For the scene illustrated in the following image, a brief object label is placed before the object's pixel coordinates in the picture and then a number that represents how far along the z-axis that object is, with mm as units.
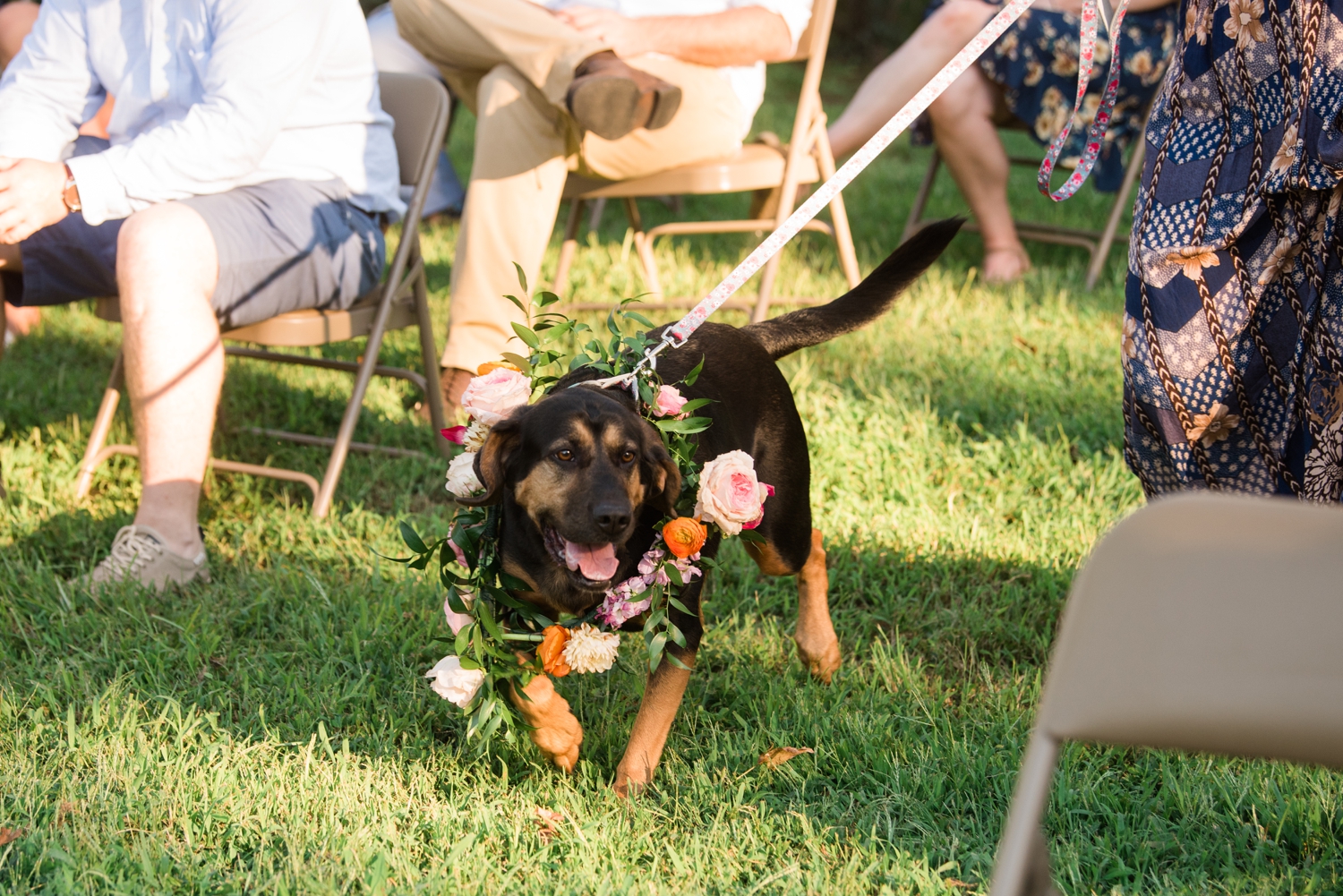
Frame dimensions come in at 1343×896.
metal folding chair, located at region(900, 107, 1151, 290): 5559
